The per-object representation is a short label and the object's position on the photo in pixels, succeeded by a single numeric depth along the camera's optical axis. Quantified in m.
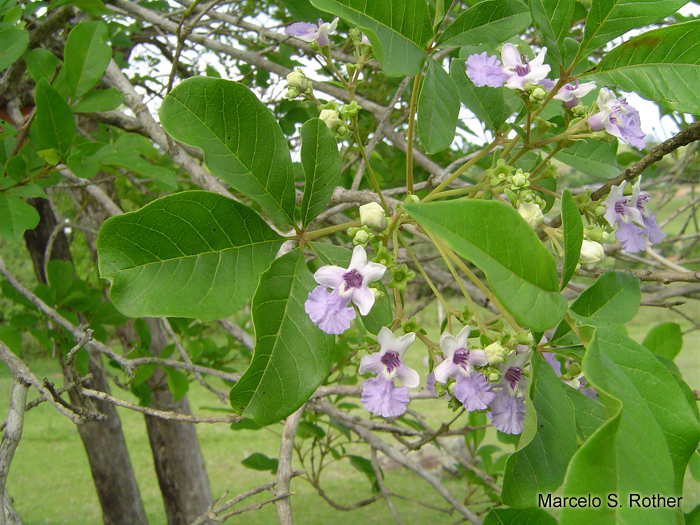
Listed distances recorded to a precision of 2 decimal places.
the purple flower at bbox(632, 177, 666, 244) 0.23
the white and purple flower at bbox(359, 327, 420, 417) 0.21
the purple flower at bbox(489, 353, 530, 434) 0.21
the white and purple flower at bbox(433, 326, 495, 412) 0.20
